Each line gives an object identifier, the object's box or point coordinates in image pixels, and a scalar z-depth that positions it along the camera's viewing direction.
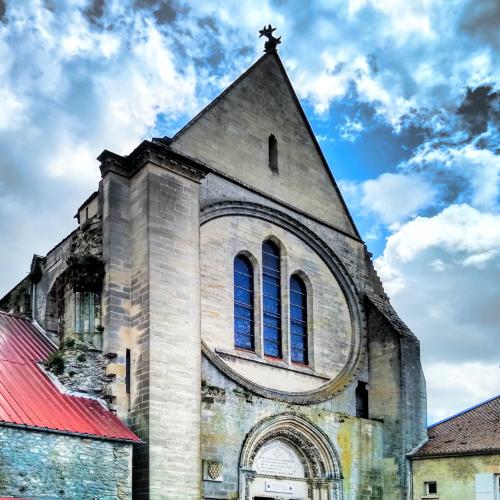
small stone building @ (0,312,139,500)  14.31
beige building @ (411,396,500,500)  20.84
